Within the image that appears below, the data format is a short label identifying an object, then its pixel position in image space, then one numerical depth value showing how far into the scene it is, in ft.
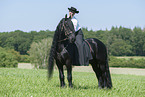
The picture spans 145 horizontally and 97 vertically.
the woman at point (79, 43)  52.08
